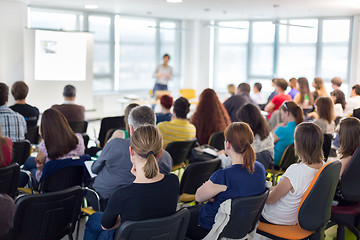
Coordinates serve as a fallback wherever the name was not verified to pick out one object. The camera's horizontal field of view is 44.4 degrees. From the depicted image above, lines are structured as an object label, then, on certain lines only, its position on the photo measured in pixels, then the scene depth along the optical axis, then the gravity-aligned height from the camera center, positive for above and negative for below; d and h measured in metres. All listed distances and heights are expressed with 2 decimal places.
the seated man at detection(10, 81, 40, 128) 5.70 -0.48
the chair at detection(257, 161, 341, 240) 2.96 -0.91
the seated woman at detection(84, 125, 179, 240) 2.40 -0.65
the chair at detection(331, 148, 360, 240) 3.51 -0.91
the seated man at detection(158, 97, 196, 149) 4.87 -0.59
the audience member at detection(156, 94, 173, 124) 6.00 -0.46
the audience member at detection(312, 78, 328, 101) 8.58 -0.19
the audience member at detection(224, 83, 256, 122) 6.90 -0.43
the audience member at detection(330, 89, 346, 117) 6.88 -0.37
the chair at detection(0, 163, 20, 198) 3.21 -0.81
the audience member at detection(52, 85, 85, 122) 5.93 -0.51
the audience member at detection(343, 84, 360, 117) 7.24 -0.40
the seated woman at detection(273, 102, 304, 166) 5.08 -0.62
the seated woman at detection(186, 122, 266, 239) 2.82 -0.64
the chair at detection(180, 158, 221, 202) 3.64 -0.84
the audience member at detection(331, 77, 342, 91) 8.52 -0.09
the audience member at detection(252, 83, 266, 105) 9.10 -0.40
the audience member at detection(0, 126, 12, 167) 2.99 -0.60
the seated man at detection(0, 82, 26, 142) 4.72 -0.56
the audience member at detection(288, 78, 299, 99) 8.66 -0.20
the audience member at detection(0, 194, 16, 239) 2.36 -0.78
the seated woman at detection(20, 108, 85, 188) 3.67 -0.59
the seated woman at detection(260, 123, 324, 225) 3.12 -0.71
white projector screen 9.86 +0.33
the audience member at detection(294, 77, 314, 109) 7.95 -0.32
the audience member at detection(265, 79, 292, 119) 7.75 -0.37
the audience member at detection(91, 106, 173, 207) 3.28 -0.72
